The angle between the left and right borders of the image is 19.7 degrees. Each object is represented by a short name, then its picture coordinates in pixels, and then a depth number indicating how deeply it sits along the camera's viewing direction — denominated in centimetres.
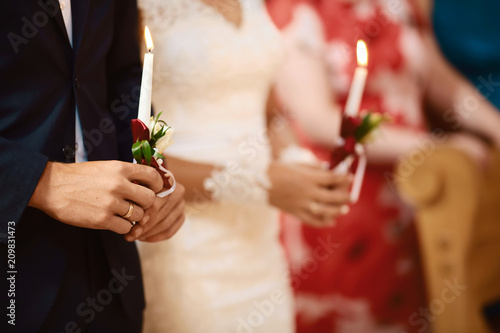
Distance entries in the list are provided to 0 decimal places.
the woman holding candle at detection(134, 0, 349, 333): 190
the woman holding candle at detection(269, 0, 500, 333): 220
